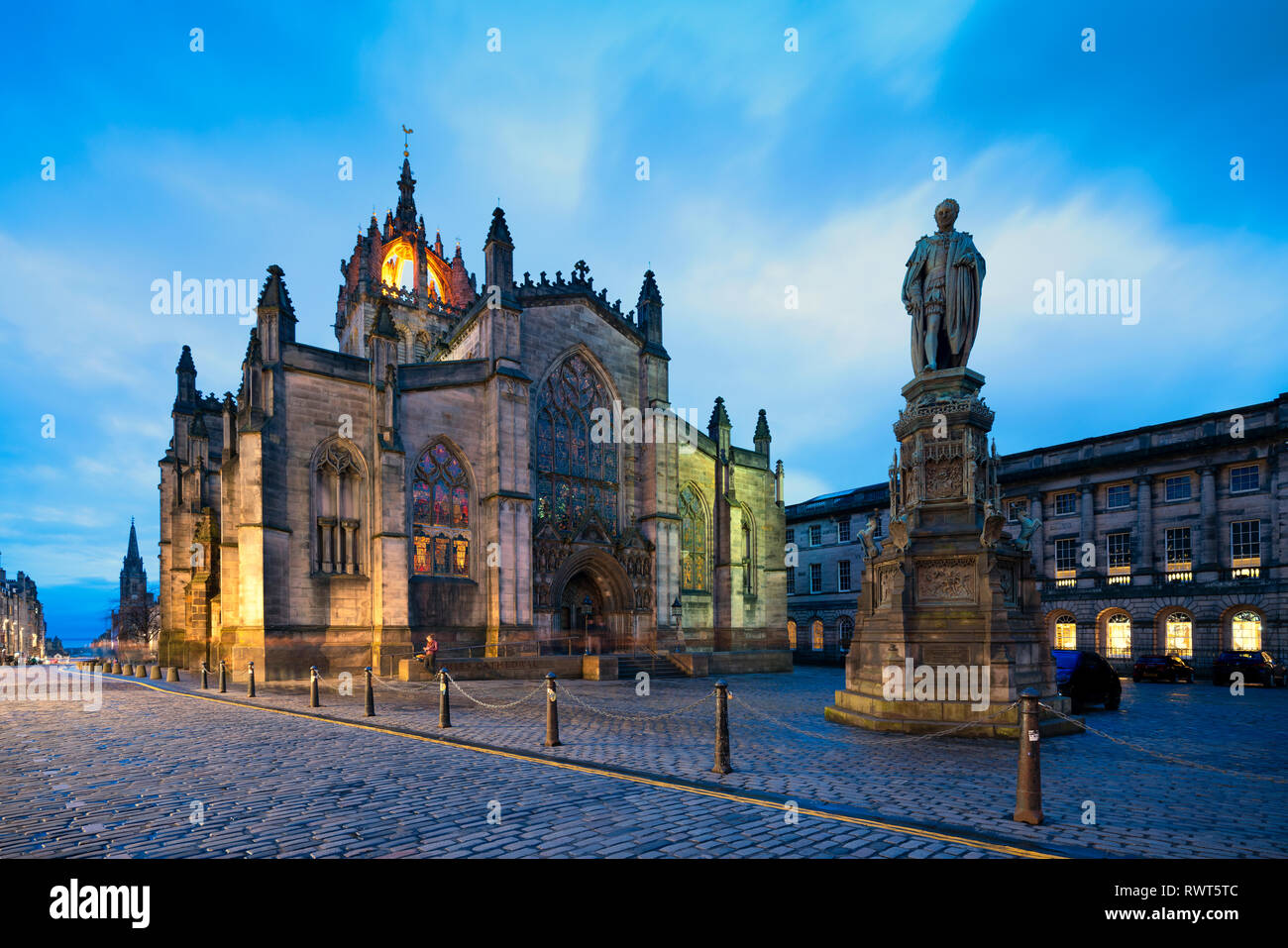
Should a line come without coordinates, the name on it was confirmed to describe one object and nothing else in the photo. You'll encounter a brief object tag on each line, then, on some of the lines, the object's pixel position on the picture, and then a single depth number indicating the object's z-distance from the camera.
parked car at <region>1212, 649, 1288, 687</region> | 26.16
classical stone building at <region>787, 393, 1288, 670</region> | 31.02
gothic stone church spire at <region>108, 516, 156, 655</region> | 67.95
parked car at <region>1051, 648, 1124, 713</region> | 14.14
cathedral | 24.56
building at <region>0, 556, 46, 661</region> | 101.88
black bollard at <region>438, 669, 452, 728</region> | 12.26
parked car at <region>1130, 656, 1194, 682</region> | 27.00
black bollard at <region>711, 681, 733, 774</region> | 8.24
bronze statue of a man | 12.64
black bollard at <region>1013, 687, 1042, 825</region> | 6.10
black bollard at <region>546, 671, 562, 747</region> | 10.24
